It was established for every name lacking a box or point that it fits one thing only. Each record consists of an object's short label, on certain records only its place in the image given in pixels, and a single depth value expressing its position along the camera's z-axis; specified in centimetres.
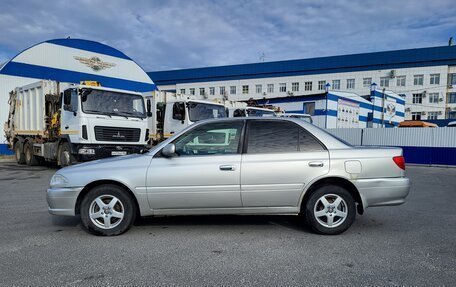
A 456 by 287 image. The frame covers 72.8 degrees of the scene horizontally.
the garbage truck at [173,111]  1147
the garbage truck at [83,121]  941
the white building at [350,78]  5084
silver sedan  424
